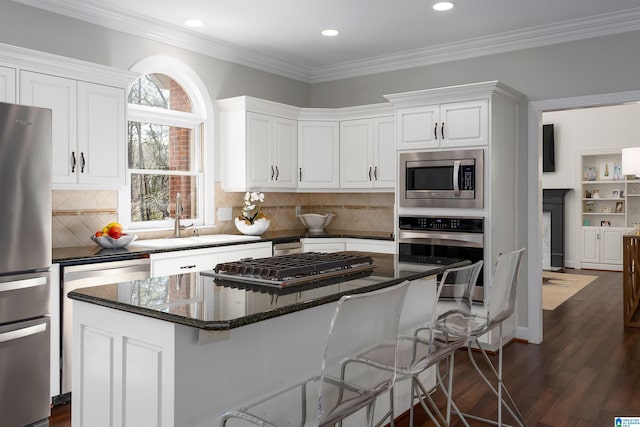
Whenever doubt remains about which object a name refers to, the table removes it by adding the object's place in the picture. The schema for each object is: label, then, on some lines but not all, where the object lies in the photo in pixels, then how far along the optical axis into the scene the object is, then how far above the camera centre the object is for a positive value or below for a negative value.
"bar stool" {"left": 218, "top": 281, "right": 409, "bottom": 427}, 1.68 -0.54
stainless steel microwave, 4.60 +0.28
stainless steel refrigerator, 2.98 -0.30
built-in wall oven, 4.61 -0.24
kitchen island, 1.84 -0.51
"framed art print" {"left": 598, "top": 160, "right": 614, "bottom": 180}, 9.66 +0.73
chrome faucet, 4.78 -0.09
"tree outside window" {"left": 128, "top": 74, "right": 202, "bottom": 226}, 4.76 +0.56
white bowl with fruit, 3.96 -0.20
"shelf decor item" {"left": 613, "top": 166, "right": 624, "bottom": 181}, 9.51 +0.66
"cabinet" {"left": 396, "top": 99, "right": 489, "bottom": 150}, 4.57 +0.75
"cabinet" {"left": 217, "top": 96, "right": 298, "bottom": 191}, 5.21 +0.67
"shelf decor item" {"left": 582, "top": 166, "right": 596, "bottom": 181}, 9.80 +0.66
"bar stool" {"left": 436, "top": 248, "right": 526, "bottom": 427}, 2.68 -0.51
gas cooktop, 2.34 -0.27
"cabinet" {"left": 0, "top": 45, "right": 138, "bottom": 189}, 3.47 +0.73
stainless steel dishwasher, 3.39 -0.46
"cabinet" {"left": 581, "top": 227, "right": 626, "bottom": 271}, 9.41 -0.66
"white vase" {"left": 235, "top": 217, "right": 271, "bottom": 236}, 5.23 -0.15
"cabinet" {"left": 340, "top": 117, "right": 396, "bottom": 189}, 5.49 +0.60
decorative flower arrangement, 5.30 +0.02
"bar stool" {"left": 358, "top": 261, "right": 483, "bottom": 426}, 2.36 -0.61
